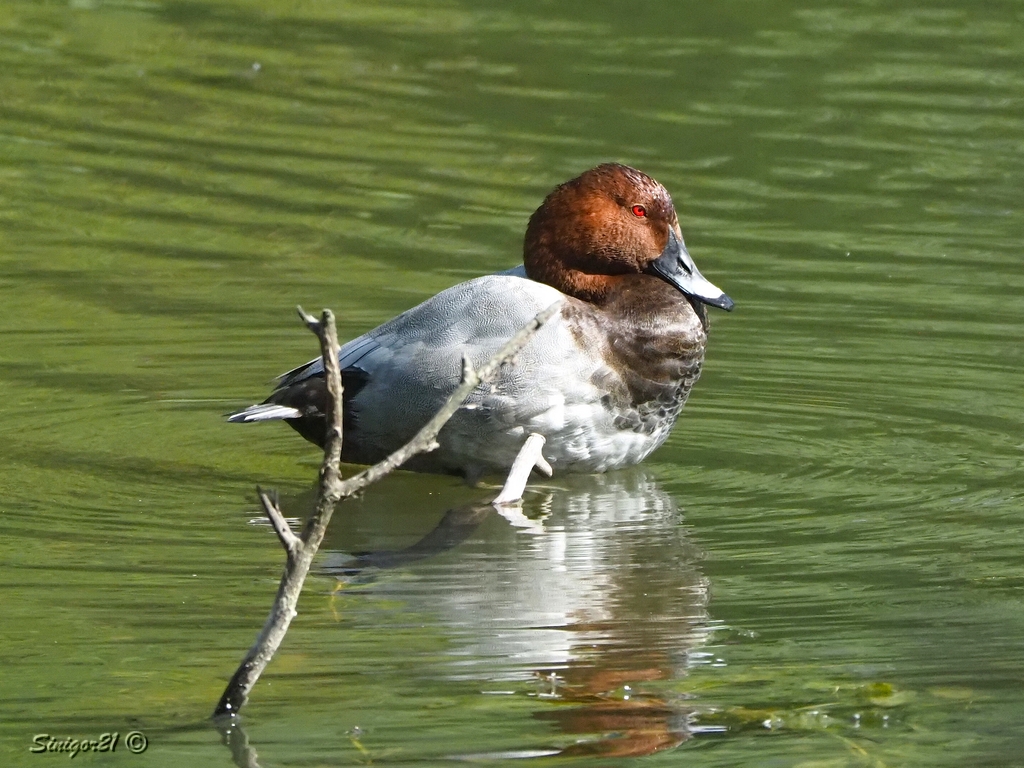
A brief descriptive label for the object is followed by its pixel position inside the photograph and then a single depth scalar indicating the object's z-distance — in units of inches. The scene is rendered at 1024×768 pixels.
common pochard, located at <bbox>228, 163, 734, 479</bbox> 510.0
